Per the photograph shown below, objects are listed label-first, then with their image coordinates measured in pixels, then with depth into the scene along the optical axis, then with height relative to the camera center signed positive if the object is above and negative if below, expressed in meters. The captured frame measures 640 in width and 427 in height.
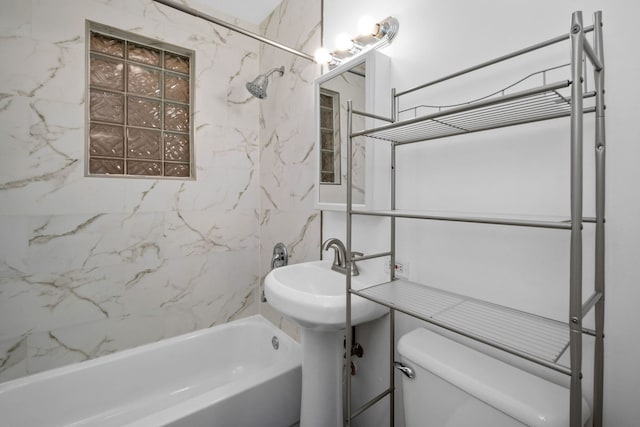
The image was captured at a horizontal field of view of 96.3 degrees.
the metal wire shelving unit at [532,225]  0.52 -0.09
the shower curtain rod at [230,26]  1.17 +0.83
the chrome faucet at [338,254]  1.38 -0.21
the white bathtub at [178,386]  1.27 -0.92
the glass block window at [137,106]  1.66 +0.65
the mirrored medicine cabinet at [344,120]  1.20 +0.44
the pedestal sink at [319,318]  1.02 -0.39
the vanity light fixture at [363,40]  1.19 +0.76
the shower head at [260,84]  1.76 +0.79
